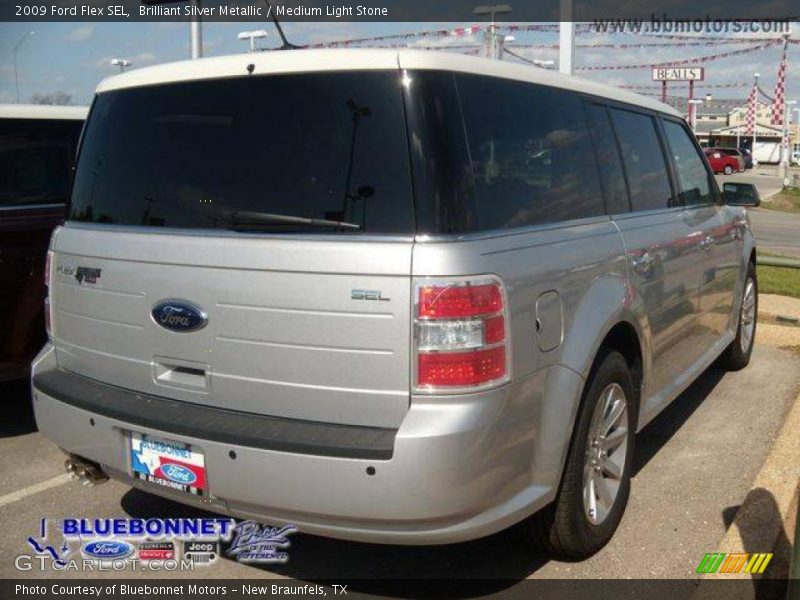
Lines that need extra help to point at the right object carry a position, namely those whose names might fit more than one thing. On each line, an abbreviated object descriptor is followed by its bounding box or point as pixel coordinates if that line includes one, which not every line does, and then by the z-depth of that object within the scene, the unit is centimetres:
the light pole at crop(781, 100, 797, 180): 4241
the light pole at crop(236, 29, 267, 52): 930
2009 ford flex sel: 254
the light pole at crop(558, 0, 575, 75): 950
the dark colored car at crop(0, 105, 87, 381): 478
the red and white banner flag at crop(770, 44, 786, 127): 4600
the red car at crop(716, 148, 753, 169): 5059
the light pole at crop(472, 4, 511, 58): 1070
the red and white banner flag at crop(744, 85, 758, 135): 6499
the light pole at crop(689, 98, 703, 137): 4574
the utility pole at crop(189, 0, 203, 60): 1283
